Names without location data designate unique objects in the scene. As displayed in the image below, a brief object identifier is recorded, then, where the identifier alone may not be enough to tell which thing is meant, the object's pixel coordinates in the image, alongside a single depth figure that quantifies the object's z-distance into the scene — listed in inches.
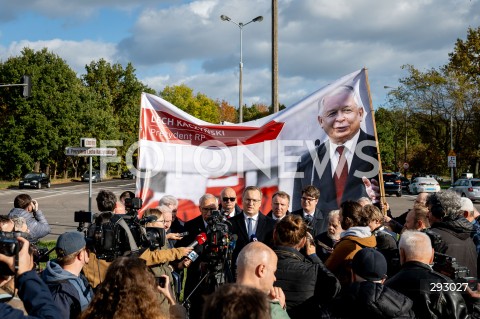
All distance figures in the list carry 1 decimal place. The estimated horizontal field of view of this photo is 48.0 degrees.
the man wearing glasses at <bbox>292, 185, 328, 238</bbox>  264.2
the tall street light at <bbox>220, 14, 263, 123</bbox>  1172.1
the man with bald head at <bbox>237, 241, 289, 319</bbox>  126.7
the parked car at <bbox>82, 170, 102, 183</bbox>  2177.9
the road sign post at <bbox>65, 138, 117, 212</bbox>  382.3
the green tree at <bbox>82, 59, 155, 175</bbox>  2802.7
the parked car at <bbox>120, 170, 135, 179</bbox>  2685.5
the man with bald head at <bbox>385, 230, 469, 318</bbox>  138.9
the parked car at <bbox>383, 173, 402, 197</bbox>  1418.6
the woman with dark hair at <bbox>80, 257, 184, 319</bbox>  106.3
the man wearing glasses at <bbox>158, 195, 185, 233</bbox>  275.6
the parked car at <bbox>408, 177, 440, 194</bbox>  1419.8
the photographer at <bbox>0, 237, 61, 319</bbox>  106.3
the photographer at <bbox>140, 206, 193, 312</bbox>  191.0
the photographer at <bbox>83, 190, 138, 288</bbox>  152.5
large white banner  326.0
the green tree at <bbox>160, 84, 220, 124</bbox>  3361.2
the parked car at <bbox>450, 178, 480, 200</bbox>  1243.8
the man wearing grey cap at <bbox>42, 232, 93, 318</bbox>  137.9
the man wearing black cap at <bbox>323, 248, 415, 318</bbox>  132.3
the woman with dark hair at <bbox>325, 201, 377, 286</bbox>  171.5
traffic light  1039.8
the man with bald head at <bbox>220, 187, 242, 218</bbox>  260.8
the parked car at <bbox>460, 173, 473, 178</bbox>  1533.0
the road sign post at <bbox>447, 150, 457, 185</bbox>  1332.4
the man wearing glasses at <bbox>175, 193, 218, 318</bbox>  193.2
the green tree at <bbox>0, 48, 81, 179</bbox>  2066.9
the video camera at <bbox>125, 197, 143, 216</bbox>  191.5
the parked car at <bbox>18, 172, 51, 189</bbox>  1784.0
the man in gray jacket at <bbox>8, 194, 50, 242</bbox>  279.4
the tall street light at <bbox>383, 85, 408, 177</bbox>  1742.1
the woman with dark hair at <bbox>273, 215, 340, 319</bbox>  153.3
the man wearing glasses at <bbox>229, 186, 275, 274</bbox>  237.0
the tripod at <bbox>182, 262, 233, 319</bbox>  186.7
